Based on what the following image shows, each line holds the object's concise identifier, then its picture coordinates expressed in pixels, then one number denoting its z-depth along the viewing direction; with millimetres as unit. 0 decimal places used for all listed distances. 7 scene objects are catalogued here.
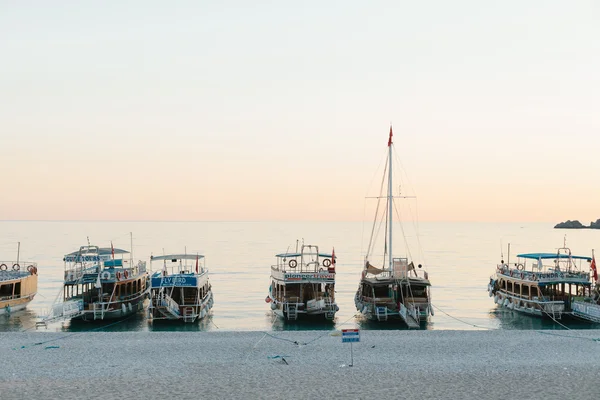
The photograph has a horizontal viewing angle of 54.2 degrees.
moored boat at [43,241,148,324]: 40188
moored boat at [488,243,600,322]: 41438
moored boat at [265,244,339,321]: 41031
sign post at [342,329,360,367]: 24500
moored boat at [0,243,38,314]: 44444
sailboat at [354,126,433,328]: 40503
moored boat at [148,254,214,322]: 39875
